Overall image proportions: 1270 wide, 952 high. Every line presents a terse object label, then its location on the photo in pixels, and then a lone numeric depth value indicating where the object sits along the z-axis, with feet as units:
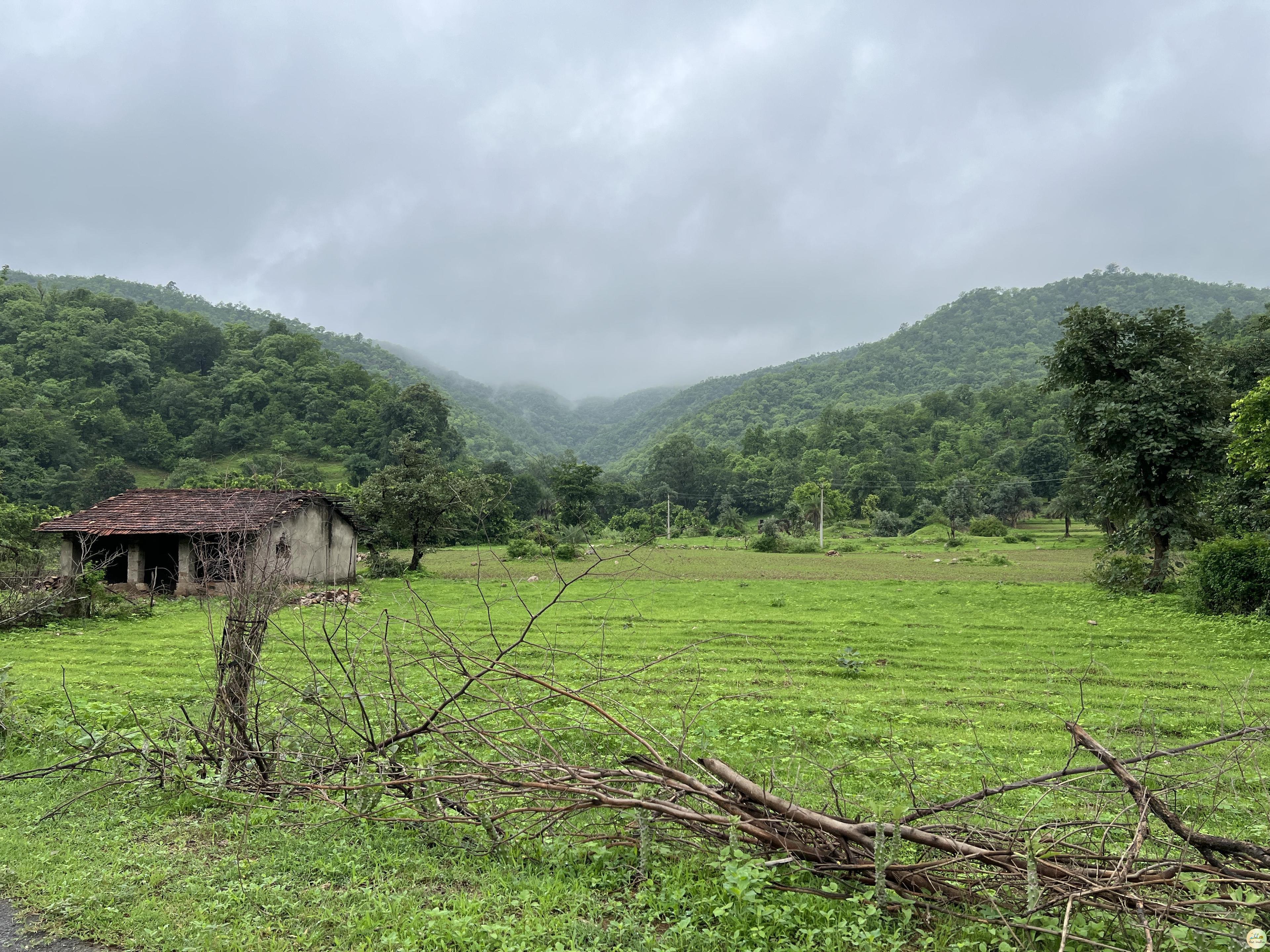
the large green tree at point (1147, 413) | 62.85
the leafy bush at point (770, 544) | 167.94
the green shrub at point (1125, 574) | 65.92
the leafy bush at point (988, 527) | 197.36
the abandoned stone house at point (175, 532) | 69.87
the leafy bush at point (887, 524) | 231.91
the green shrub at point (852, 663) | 34.22
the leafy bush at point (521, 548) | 117.39
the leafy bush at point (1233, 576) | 49.29
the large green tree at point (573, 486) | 217.15
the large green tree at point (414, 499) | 94.99
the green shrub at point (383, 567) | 97.19
